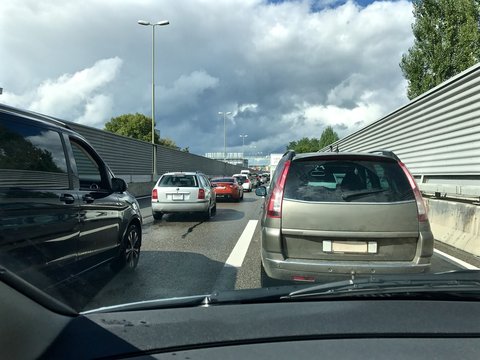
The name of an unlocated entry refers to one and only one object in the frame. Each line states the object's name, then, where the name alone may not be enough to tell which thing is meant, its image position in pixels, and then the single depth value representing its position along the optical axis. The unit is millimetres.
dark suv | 3736
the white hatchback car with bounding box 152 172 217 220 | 13836
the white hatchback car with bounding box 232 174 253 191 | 35344
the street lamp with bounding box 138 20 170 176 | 33219
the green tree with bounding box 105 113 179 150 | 79375
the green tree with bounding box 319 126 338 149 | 134525
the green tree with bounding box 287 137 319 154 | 142288
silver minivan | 4617
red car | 22641
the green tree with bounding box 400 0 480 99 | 26641
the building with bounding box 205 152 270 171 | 130275
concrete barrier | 8297
